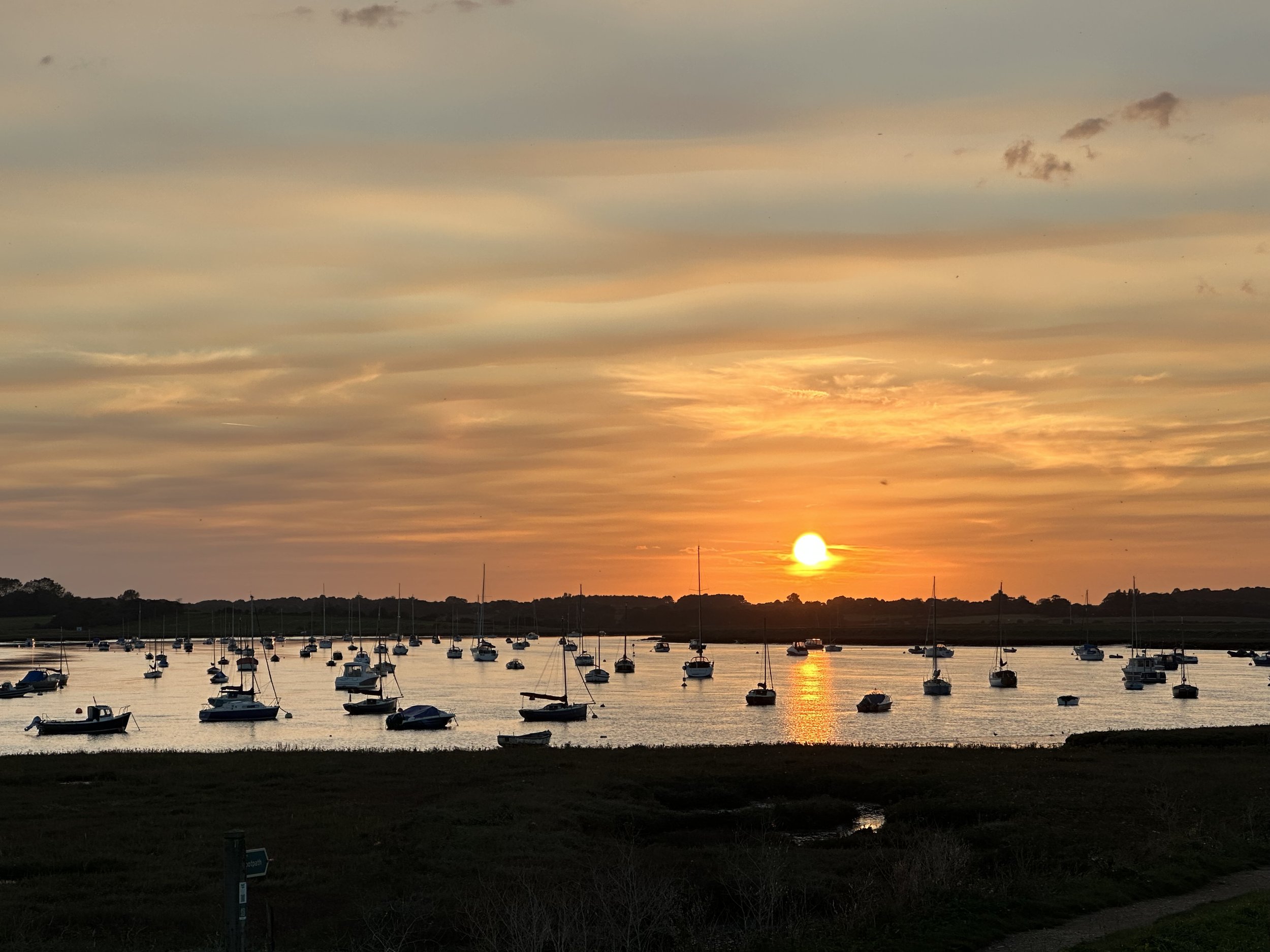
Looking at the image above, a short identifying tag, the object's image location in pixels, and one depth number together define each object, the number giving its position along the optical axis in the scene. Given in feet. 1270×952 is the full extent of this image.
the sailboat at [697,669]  559.79
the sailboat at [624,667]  647.15
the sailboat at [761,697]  427.33
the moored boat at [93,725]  320.91
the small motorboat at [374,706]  391.65
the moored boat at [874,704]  401.90
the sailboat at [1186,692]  444.96
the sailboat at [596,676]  546.26
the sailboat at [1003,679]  517.55
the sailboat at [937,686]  472.85
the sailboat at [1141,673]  519.19
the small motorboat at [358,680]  483.10
